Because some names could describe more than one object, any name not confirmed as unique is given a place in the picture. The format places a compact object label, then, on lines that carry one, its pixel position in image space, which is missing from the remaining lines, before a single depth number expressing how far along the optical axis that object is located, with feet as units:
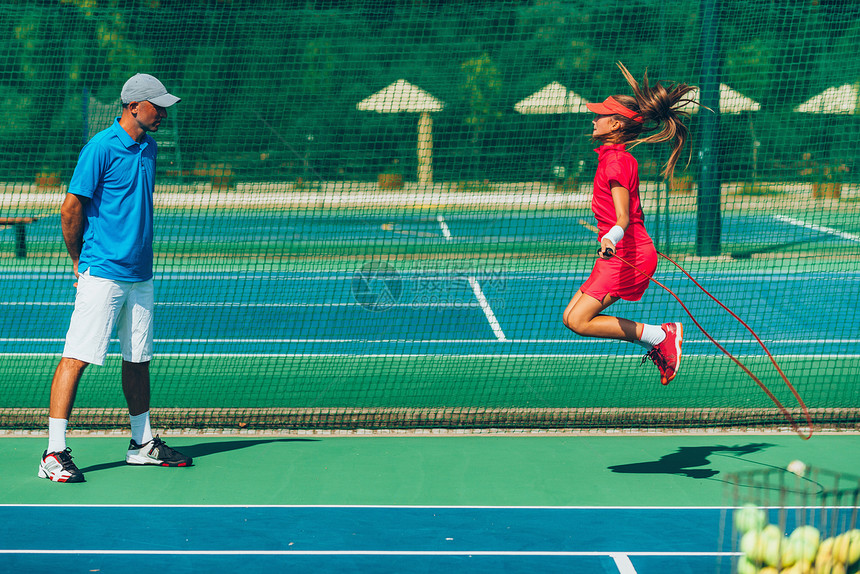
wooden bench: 96.48
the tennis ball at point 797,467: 18.50
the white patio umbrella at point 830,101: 71.97
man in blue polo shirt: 33.73
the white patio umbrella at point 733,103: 84.33
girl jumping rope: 33.06
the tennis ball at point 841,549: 15.90
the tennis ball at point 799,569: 15.64
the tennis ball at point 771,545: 15.84
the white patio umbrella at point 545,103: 82.79
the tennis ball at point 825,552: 15.80
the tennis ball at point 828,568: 15.62
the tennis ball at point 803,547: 15.81
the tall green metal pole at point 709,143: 73.61
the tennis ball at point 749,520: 16.67
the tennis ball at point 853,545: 15.97
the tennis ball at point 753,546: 16.15
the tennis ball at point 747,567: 16.07
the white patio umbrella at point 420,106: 75.72
